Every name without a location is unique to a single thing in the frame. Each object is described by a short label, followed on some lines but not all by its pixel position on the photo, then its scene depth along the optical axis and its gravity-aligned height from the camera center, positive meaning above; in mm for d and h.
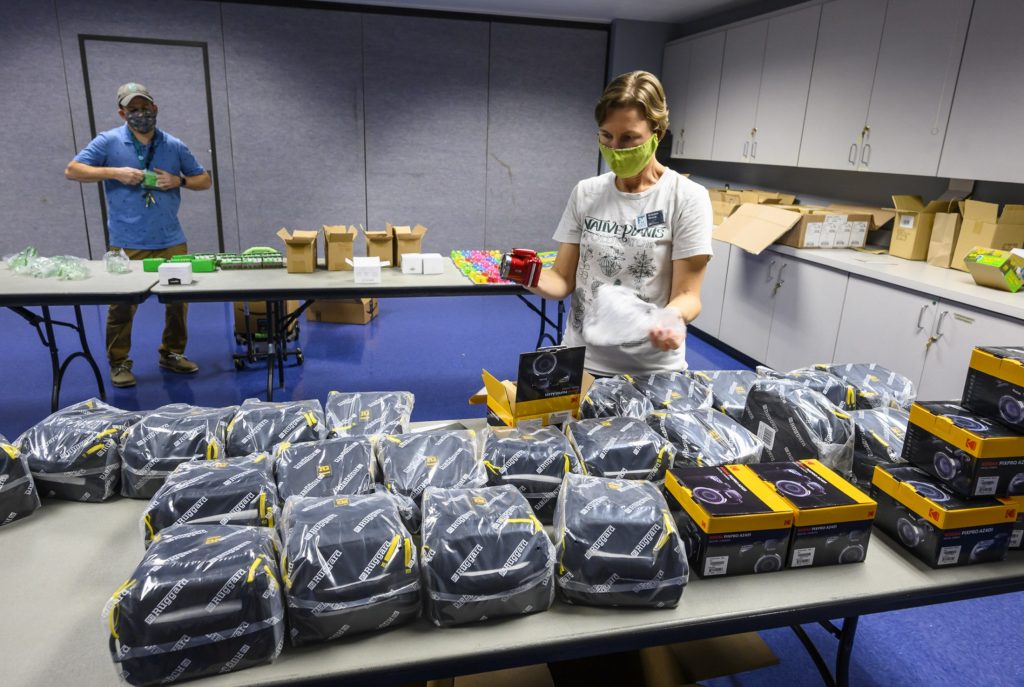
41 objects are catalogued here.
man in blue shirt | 3525 -77
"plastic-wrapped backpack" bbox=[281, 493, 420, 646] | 964 -607
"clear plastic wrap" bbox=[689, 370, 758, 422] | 1654 -523
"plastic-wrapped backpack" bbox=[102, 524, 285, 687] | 888 -628
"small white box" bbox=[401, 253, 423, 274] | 3686 -482
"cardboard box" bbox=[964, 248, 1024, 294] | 2971 -296
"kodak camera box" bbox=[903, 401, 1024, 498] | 1197 -475
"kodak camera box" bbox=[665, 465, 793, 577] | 1140 -596
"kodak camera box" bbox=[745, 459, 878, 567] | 1180 -593
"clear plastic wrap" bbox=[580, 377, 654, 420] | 1581 -533
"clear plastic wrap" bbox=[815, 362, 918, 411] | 1655 -493
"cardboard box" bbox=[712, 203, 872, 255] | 4141 -206
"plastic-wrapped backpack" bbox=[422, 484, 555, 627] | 1014 -609
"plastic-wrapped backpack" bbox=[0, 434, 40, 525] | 1256 -643
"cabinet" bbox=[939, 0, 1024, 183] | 3086 +526
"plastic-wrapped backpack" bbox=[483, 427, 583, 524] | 1280 -568
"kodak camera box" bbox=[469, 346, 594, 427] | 1440 -476
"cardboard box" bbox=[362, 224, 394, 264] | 3820 -397
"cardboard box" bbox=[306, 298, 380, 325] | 5227 -1108
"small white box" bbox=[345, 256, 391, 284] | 3455 -496
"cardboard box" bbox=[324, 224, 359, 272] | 3686 -403
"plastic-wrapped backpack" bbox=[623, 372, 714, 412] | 1629 -521
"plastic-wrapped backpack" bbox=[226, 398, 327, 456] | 1404 -568
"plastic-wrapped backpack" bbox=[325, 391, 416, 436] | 1486 -565
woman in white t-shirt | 1681 -108
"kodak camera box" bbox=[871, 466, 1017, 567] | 1205 -610
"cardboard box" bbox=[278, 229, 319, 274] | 3592 -428
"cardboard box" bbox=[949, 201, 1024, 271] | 3180 -110
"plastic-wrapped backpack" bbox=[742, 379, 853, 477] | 1424 -520
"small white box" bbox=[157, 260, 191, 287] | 3205 -518
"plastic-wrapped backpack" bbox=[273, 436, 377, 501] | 1231 -577
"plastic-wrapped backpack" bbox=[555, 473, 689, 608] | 1060 -612
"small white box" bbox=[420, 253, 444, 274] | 3738 -488
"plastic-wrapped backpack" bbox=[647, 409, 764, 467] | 1389 -547
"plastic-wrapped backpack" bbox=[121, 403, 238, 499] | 1334 -583
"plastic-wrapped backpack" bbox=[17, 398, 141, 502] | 1326 -605
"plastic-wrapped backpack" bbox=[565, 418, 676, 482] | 1340 -558
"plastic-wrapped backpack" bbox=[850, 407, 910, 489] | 1385 -530
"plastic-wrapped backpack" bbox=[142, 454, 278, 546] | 1139 -591
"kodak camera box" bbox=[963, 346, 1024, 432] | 1227 -357
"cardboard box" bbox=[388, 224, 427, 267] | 3877 -369
